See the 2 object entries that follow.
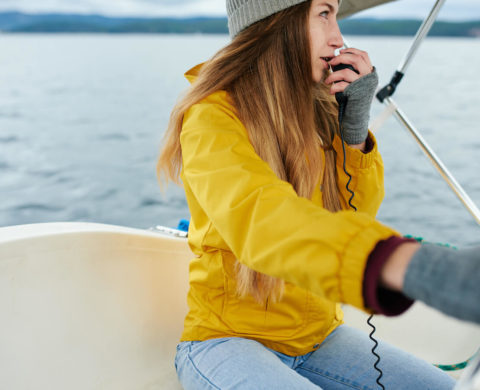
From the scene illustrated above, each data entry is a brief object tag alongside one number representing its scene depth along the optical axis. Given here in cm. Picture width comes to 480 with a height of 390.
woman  99
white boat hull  118
